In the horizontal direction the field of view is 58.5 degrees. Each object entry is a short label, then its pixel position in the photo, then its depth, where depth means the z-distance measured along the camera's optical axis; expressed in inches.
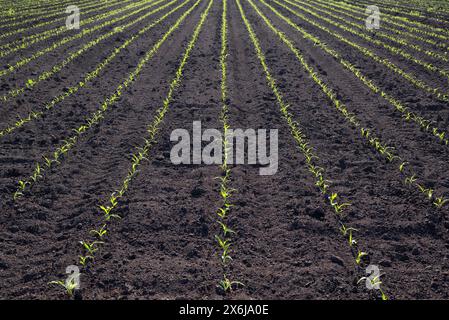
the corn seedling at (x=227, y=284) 173.8
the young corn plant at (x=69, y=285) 170.9
